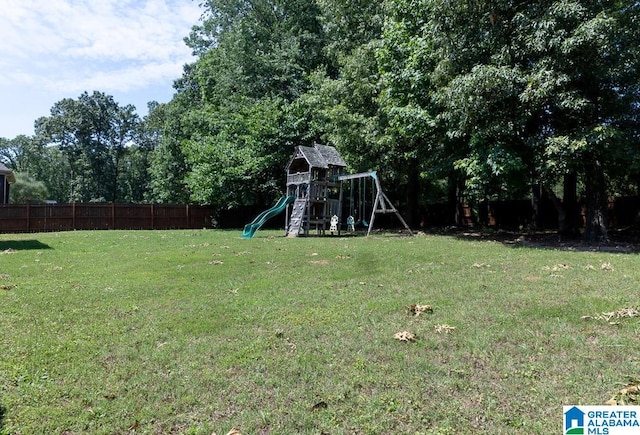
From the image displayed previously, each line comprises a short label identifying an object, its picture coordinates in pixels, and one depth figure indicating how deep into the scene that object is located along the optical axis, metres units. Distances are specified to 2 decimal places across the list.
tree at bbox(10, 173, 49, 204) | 46.34
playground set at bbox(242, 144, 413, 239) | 18.25
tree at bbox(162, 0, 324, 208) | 24.09
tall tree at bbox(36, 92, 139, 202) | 53.91
